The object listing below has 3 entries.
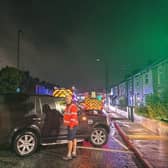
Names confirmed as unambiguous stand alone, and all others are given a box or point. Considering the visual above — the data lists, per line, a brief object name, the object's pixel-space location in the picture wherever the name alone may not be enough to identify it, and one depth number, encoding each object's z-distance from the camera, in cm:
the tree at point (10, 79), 2456
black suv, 848
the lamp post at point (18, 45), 2169
